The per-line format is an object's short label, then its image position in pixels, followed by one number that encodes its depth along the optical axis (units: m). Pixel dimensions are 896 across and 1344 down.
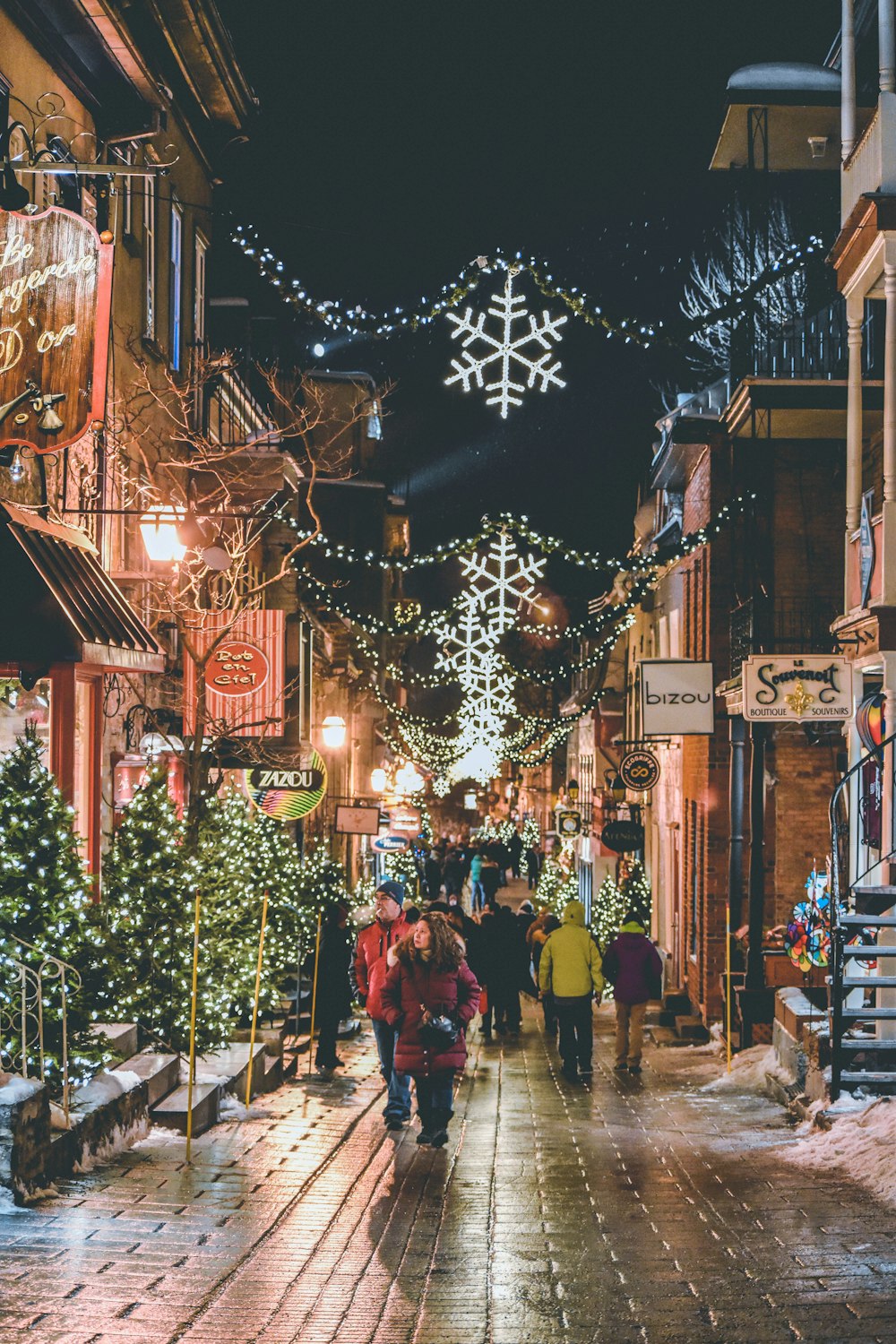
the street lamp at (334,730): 30.42
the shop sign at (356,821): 29.44
